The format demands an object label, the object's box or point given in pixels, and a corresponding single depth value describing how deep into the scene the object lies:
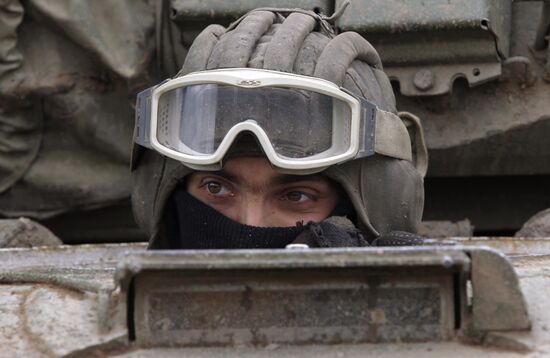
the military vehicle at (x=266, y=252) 4.21
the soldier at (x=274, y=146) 5.73
